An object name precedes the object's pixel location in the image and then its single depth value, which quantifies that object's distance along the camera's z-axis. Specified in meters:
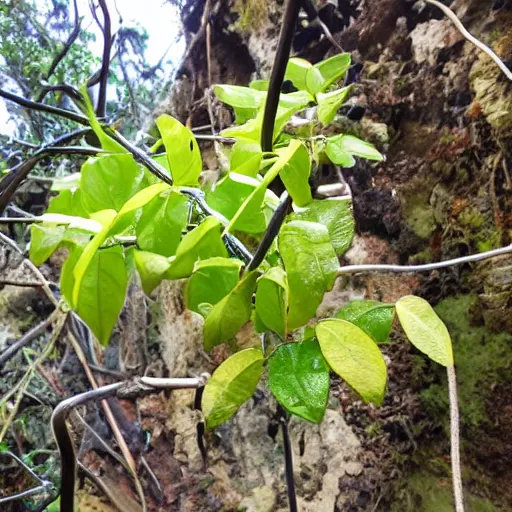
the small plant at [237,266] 0.27
